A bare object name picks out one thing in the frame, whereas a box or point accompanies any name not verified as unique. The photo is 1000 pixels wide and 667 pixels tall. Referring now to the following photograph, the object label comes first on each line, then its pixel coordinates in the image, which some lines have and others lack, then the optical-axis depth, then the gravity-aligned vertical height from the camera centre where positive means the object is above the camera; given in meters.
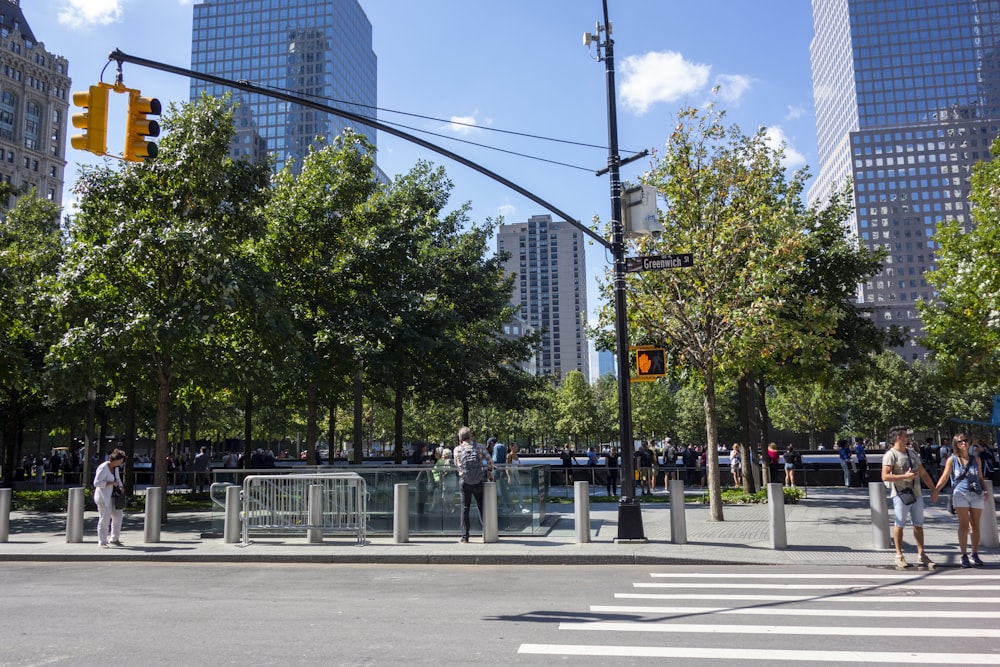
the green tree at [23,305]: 18.64 +3.41
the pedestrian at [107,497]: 13.48 -0.97
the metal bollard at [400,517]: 13.52 -1.41
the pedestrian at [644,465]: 25.91 -1.03
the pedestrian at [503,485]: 14.18 -0.90
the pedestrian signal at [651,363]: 13.82 +1.34
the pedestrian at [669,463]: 26.81 -1.19
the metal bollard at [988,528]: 12.00 -1.55
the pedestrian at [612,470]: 24.59 -1.10
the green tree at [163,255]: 16.31 +4.12
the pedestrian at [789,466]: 24.82 -1.06
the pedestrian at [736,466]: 26.95 -1.12
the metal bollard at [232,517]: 13.84 -1.40
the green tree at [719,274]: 15.40 +3.35
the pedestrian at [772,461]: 24.75 -0.89
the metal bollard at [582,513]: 12.66 -1.31
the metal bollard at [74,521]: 14.10 -1.48
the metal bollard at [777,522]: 12.19 -1.44
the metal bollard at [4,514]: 14.59 -1.37
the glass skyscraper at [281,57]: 161.00 +84.15
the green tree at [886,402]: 64.19 +2.66
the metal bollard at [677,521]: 12.67 -1.45
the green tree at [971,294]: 19.94 +3.95
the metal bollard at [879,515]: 11.96 -1.31
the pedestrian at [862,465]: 26.12 -1.11
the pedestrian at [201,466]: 27.72 -0.91
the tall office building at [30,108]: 114.44 +52.94
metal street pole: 12.73 +1.73
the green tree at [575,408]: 73.12 +2.78
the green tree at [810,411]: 66.06 +2.04
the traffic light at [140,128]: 9.25 +3.84
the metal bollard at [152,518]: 13.88 -1.41
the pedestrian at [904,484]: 10.36 -0.71
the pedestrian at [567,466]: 27.50 -1.13
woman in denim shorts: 10.44 -0.86
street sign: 13.14 +3.03
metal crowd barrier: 13.53 -1.14
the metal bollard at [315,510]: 13.60 -1.26
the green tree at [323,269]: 20.86 +4.91
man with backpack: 13.08 -0.52
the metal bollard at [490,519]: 13.20 -1.44
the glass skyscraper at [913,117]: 171.62 +72.44
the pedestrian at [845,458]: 25.94 -0.86
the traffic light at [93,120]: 8.94 +3.83
